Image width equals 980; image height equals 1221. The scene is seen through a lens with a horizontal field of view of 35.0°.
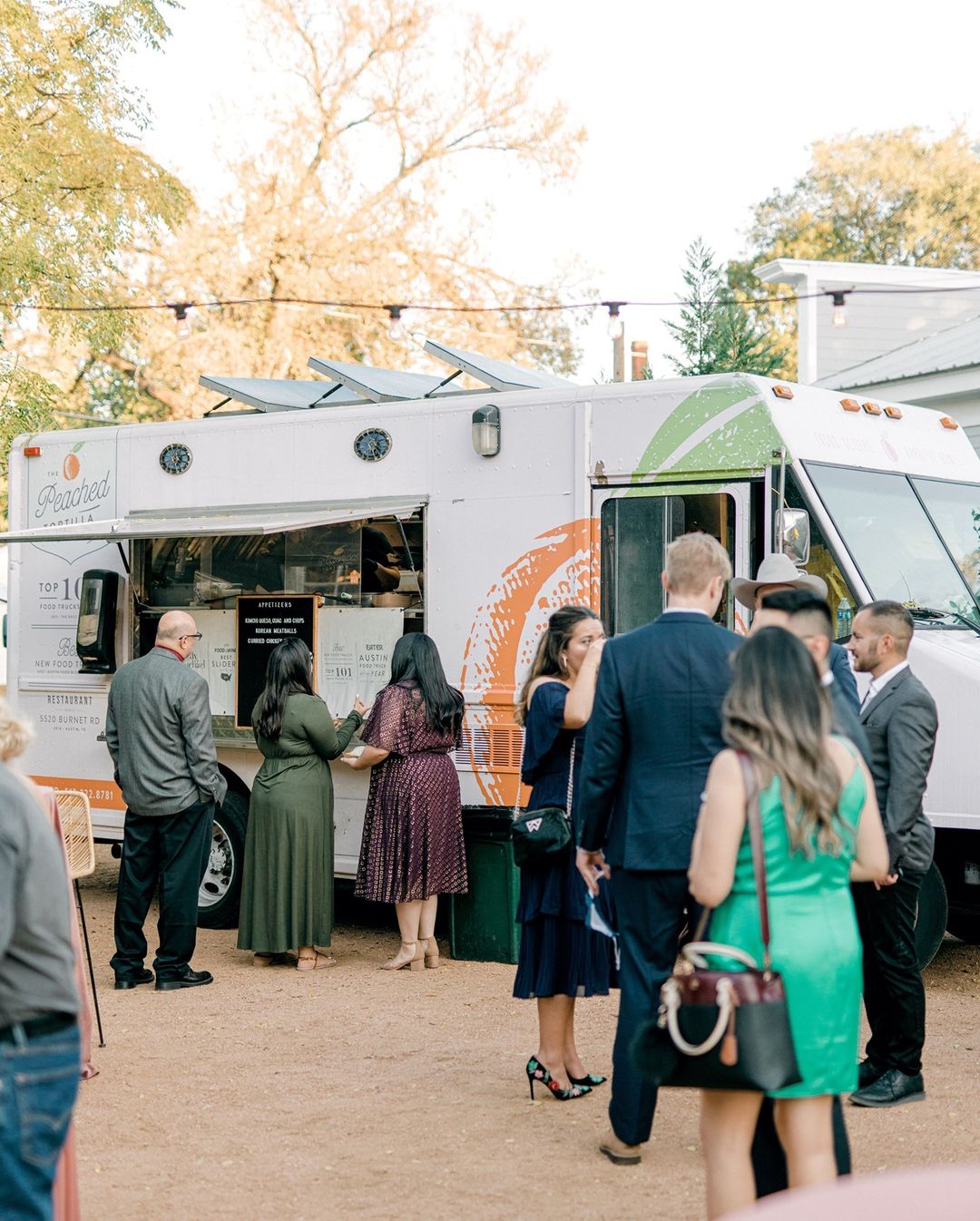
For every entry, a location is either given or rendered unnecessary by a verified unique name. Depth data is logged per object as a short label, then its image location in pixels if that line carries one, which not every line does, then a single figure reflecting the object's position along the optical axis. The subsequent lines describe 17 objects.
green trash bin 8.16
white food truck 7.45
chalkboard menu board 8.90
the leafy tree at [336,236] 24.64
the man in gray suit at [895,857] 5.59
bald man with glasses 7.65
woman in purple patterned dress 7.95
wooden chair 6.50
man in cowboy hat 6.48
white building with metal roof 17.47
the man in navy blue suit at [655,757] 4.60
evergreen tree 21.59
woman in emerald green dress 3.41
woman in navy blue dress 5.53
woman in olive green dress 8.12
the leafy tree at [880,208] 38.62
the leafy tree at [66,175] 13.62
